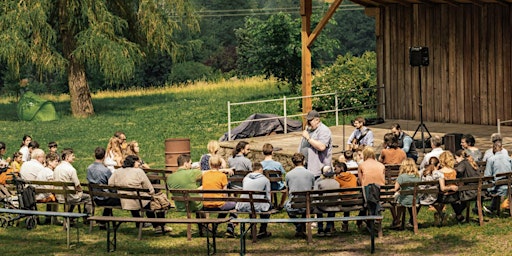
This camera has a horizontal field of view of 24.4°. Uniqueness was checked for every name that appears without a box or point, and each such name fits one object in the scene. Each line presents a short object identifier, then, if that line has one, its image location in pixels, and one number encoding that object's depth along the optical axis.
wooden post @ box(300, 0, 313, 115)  27.67
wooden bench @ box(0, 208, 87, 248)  15.41
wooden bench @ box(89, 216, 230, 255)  14.75
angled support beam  26.95
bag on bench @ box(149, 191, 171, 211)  15.71
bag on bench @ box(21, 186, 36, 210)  16.64
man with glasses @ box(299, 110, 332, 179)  17.25
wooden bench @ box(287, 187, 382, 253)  15.13
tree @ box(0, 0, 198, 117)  42.91
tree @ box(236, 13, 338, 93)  49.77
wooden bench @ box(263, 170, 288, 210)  17.02
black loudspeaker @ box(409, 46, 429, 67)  24.38
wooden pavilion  26.61
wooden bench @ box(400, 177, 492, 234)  15.55
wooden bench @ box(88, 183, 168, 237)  15.50
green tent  43.91
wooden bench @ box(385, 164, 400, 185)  17.61
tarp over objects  27.36
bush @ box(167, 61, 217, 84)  75.19
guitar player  20.19
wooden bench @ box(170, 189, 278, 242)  14.98
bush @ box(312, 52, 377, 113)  36.28
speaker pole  22.79
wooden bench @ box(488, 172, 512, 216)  16.33
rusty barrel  22.86
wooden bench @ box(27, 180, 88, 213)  16.44
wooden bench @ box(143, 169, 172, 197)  17.91
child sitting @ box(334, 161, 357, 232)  15.85
